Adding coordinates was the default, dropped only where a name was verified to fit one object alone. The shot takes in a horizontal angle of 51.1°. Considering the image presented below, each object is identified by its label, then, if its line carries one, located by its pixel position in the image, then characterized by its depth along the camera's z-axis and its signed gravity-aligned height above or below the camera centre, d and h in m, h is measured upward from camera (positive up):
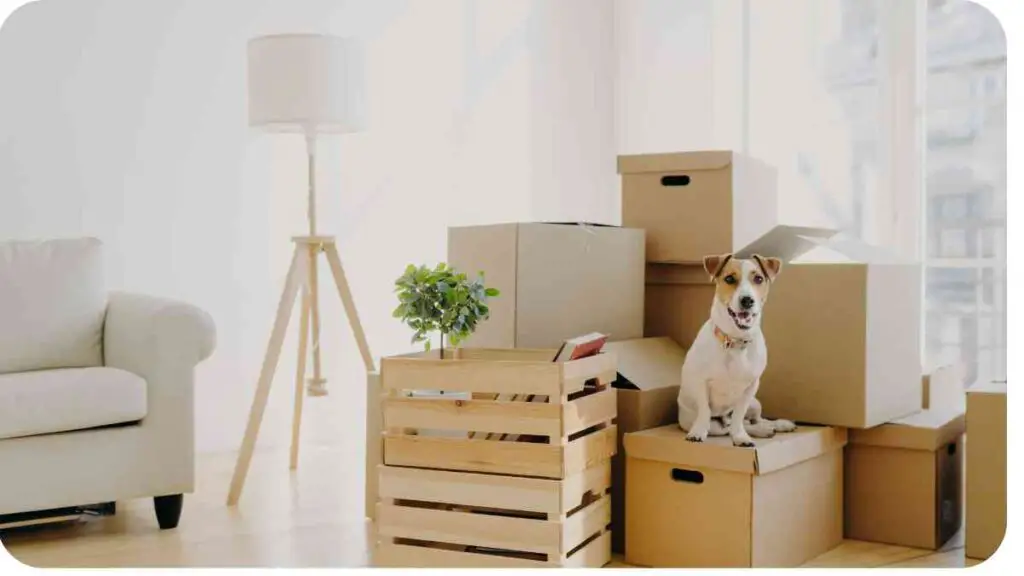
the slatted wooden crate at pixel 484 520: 2.13 -0.51
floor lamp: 3.12 +0.52
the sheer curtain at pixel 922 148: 3.83 +0.47
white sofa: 2.52 -0.27
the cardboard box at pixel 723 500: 2.22 -0.49
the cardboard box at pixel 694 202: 2.73 +0.18
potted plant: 2.27 -0.07
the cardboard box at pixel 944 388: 2.81 -0.31
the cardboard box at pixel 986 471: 2.34 -0.44
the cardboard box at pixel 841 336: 2.47 -0.15
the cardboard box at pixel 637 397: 2.46 -0.29
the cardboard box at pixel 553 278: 2.52 -0.02
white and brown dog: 2.24 -0.17
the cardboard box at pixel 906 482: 2.50 -0.50
